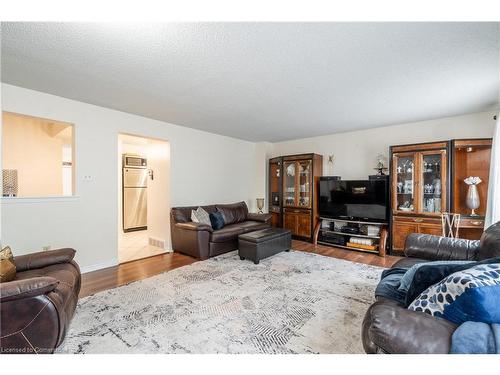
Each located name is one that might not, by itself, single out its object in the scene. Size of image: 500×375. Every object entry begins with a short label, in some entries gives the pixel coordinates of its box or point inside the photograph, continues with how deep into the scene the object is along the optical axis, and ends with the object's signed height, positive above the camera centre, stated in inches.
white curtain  116.7 +0.8
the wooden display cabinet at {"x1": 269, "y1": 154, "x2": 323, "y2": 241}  196.7 -6.2
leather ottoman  136.9 -37.3
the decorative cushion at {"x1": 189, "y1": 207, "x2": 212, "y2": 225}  164.4 -23.1
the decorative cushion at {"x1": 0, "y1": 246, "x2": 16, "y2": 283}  67.6 -25.4
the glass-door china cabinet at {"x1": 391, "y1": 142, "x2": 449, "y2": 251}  143.3 -1.9
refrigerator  241.2 -9.0
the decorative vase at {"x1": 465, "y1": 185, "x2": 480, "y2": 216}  133.5 -8.0
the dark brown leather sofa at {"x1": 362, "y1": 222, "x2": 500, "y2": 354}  35.5 -24.4
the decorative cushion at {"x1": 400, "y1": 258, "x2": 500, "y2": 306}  50.9 -20.7
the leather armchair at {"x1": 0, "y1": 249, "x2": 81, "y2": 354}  53.6 -32.8
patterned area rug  67.1 -47.5
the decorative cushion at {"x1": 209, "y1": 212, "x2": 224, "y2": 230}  165.8 -26.7
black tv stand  164.2 -39.1
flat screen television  165.2 -11.0
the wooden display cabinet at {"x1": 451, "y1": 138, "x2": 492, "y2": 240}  135.0 +7.2
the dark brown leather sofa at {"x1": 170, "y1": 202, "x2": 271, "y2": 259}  146.9 -32.9
